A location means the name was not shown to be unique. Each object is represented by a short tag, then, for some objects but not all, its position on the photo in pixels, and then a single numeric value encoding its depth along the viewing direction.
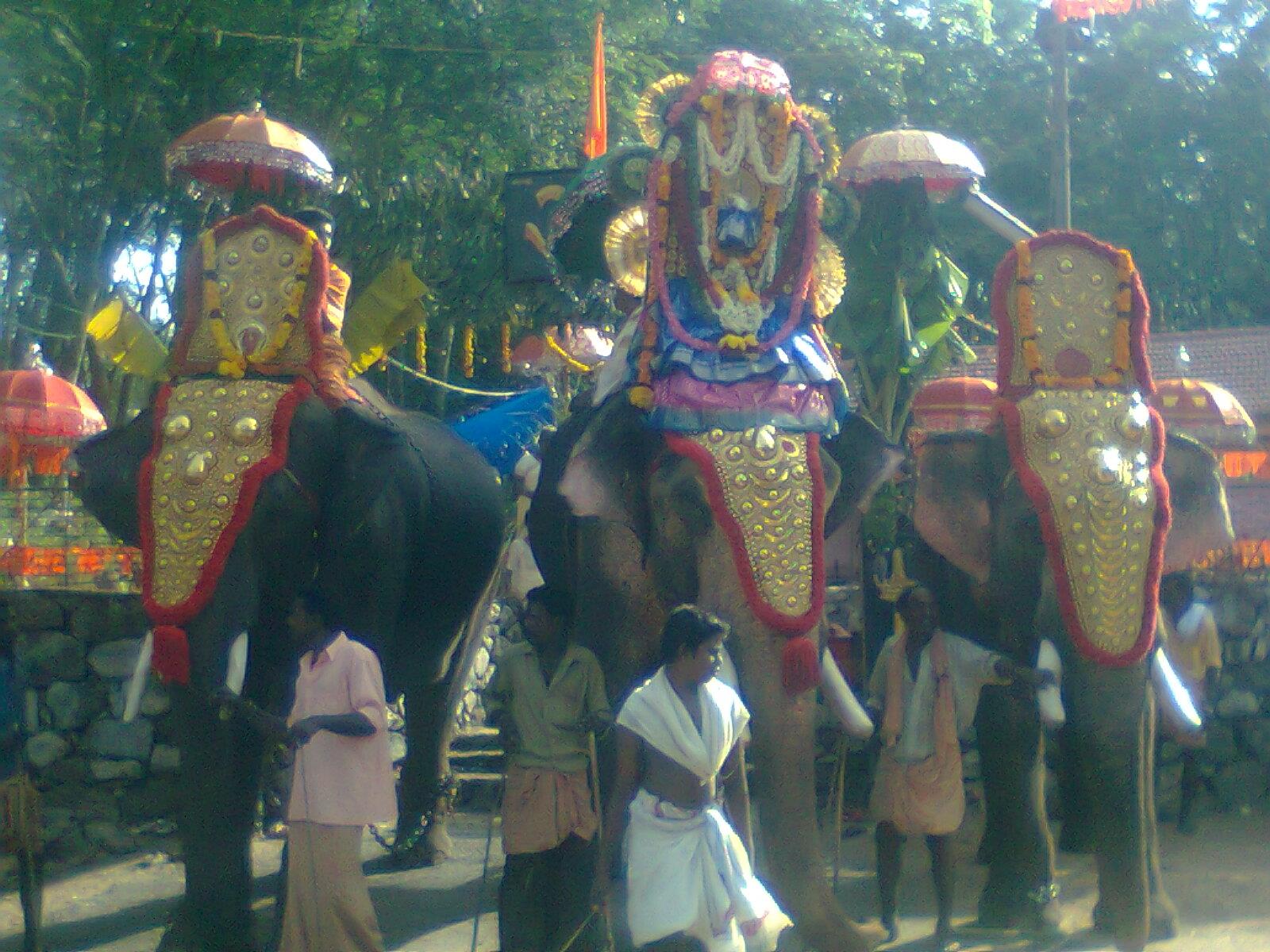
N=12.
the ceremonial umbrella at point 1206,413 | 11.41
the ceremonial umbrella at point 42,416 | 11.75
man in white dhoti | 4.67
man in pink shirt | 5.38
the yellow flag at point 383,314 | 7.48
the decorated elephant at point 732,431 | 5.53
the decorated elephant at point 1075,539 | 5.62
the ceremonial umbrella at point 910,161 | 9.30
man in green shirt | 5.71
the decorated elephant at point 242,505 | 5.54
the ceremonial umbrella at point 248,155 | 9.44
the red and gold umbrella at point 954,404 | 11.41
